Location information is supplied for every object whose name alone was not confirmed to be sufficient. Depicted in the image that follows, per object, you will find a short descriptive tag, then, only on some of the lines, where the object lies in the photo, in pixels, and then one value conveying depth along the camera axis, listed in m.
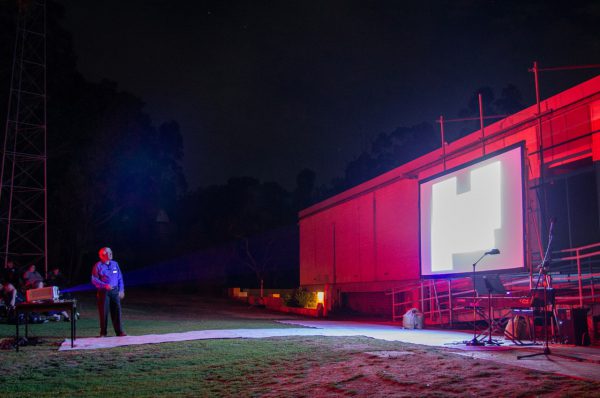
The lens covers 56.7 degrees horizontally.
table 9.28
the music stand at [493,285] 8.88
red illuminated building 11.67
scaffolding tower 27.64
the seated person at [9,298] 14.09
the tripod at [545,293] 7.21
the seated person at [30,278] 14.21
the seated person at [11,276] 15.61
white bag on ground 13.68
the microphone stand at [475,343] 8.80
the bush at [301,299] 23.02
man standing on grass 10.70
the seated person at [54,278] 16.20
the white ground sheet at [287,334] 9.53
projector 9.65
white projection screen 10.52
